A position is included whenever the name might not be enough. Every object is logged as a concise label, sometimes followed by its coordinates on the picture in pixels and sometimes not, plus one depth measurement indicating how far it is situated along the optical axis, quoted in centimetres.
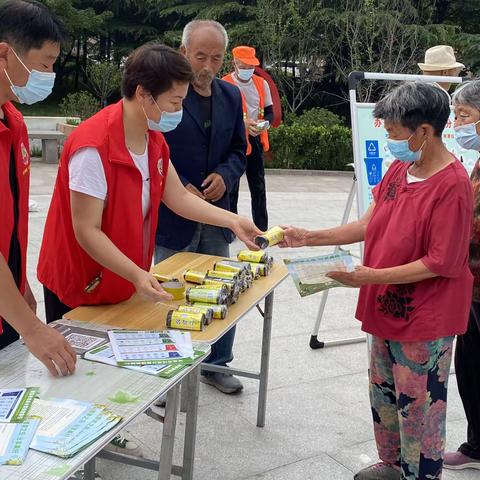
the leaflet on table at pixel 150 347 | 188
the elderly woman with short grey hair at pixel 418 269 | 216
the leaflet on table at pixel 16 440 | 134
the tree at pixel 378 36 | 1529
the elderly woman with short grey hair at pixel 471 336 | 265
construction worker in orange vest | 599
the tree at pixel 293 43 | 1598
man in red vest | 170
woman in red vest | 218
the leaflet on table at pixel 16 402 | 151
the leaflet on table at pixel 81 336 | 194
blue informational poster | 357
